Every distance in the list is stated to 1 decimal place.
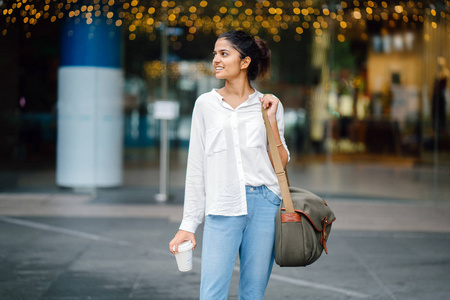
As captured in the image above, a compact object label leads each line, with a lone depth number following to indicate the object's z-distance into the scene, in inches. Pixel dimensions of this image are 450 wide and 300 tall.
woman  118.3
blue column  482.3
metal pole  437.4
